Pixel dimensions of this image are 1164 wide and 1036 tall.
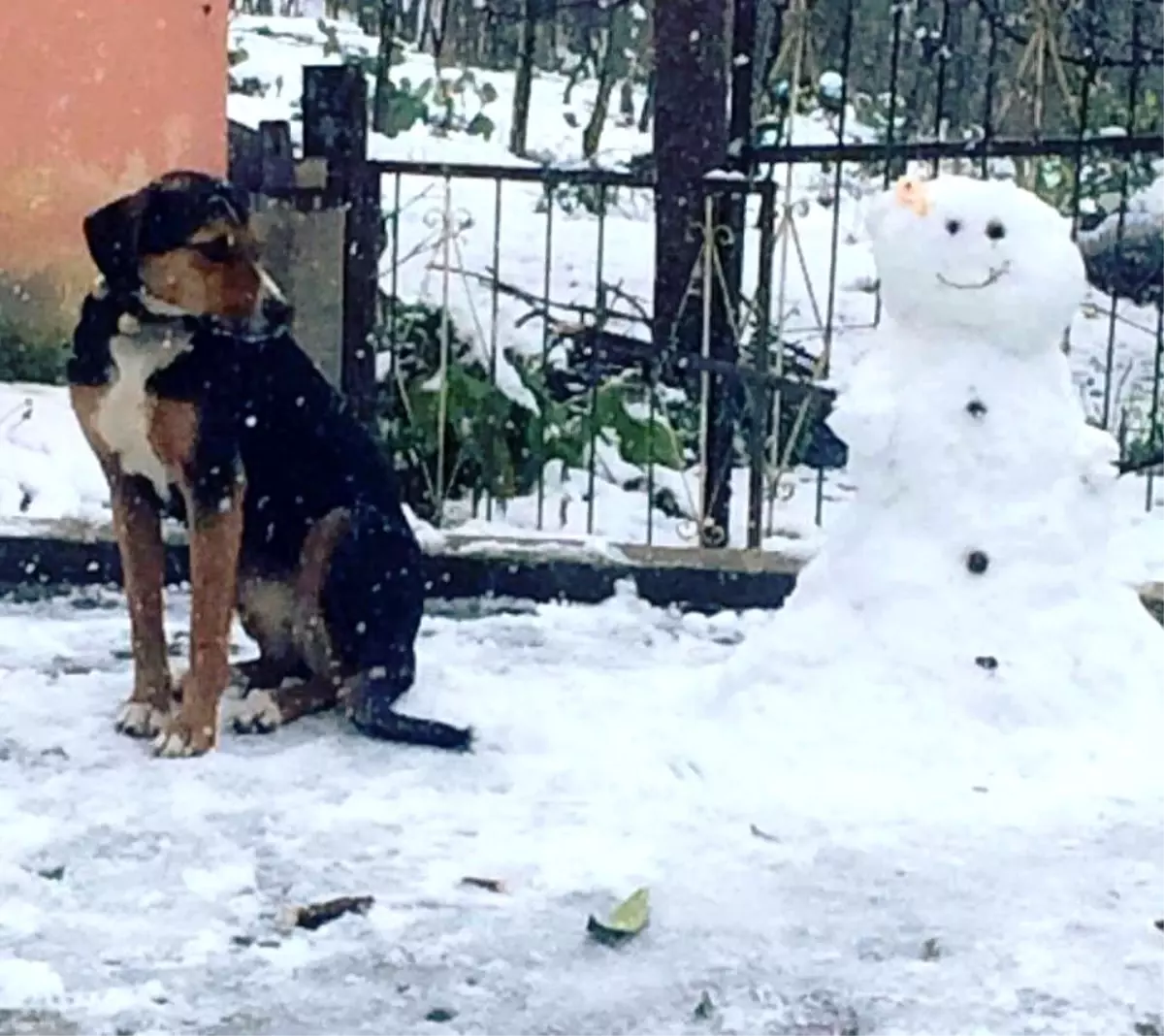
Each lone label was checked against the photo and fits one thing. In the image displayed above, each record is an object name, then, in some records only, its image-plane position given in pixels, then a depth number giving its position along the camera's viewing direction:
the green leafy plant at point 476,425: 7.44
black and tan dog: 4.07
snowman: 4.30
